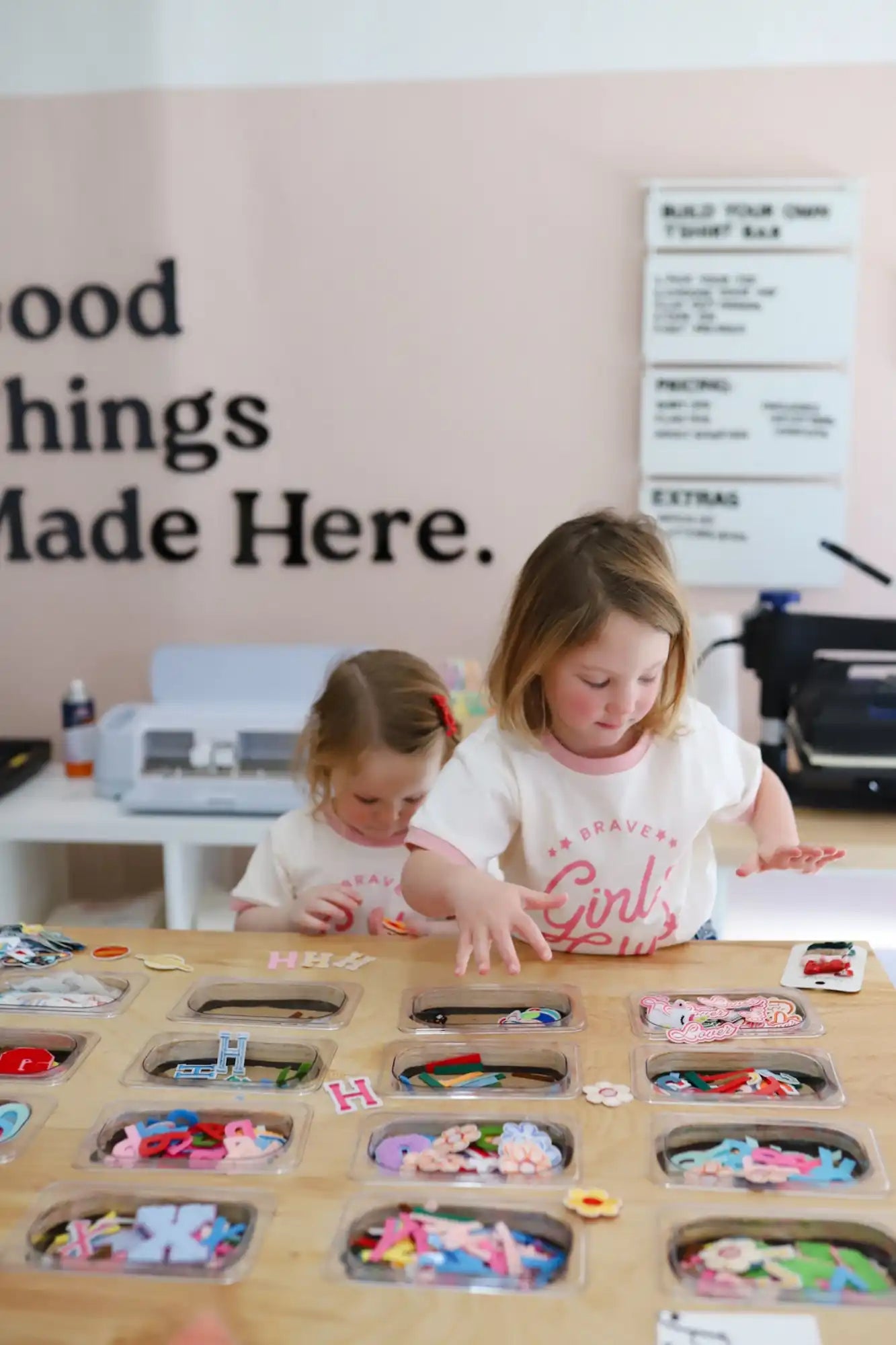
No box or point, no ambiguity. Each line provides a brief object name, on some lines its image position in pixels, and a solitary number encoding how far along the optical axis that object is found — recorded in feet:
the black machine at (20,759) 7.82
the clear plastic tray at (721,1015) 3.08
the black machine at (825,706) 6.79
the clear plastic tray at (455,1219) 2.17
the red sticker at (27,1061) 2.98
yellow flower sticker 2.34
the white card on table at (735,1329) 2.00
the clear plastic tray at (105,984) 3.26
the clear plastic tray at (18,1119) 2.60
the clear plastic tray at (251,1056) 2.98
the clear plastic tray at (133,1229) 2.23
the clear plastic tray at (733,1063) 2.91
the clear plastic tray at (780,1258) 2.14
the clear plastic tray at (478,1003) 3.33
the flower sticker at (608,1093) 2.75
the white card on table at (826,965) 3.39
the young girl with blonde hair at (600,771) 3.61
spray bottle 8.24
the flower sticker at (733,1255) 2.22
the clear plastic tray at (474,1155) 2.48
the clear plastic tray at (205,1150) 2.54
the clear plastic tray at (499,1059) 2.96
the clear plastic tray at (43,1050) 2.91
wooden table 2.06
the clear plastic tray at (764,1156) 2.44
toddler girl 4.72
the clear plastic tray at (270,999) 3.39
